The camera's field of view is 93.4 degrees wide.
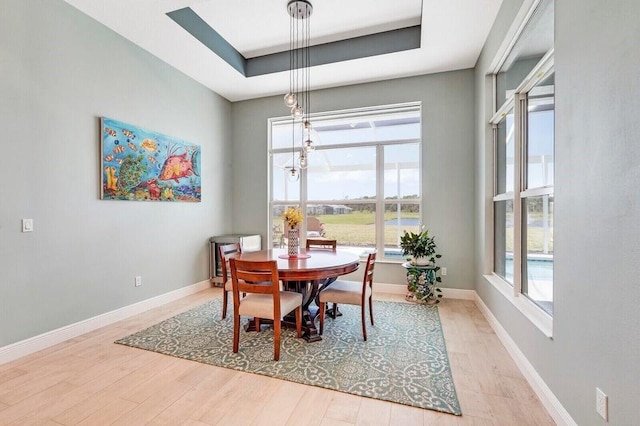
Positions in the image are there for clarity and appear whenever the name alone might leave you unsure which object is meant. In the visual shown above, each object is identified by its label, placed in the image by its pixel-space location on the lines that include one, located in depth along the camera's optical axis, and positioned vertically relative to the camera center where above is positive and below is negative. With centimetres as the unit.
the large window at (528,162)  208 +41
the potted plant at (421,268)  385 -72
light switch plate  251 -11
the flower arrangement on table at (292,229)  308 -18
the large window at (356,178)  449 +53
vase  314 -32
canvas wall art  321 +57
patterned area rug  204 -118
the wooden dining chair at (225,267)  313 -59
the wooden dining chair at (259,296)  237 -72
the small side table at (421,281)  383 -90
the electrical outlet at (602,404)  128 -84
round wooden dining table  254 -50
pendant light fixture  317 +199
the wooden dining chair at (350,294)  278 -78
